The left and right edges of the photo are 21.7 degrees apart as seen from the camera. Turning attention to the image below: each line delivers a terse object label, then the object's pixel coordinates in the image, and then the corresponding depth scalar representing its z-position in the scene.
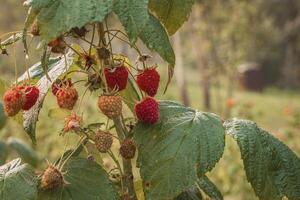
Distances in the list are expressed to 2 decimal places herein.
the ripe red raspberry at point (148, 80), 0.62
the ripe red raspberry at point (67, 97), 0.60
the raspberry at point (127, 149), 0.62
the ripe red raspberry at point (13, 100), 0.59
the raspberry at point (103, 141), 0.60
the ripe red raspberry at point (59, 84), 0.63
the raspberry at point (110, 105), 0.59
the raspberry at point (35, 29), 0.57
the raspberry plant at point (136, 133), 0.59
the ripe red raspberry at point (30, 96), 0.61
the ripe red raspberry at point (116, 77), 0.61
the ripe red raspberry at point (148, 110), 0.62
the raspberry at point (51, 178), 0.59
